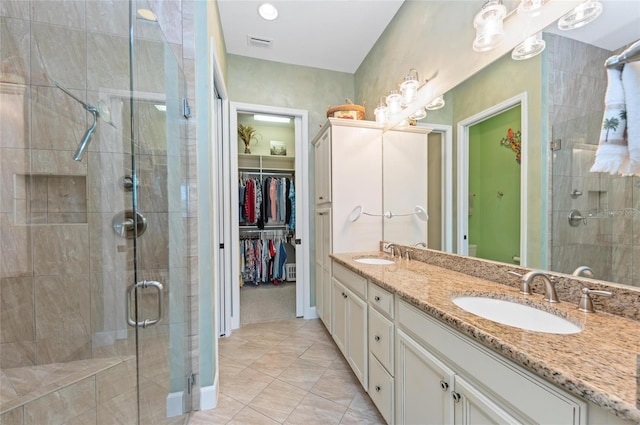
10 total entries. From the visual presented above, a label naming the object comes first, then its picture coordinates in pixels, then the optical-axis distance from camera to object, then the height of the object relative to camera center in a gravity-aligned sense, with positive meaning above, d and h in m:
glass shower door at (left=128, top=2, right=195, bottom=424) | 1.34 -0.09
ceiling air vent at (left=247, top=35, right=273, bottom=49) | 2.45 +1.70
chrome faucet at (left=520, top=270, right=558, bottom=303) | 0.97 -0.32
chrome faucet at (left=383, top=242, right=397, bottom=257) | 2.24 -0.36
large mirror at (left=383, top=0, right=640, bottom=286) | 0.85 +0.20
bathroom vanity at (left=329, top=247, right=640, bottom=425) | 0.54 -0.43
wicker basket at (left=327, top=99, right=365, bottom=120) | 2.46 +0.97
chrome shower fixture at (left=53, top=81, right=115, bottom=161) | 1.31 +0.52
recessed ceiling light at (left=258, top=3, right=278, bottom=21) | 2.06 +1.69
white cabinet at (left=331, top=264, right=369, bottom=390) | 1.61 -0.83
